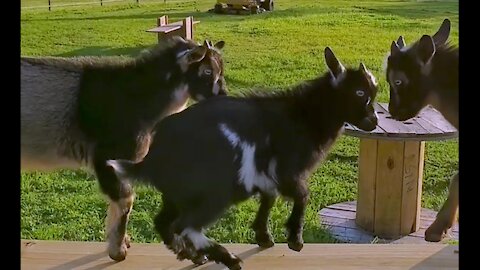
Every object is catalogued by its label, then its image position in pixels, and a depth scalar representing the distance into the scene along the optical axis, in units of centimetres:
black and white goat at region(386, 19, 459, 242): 300
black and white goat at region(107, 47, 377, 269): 304
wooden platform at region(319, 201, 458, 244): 455
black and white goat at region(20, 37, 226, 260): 327
